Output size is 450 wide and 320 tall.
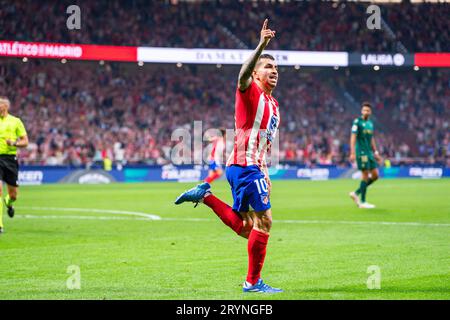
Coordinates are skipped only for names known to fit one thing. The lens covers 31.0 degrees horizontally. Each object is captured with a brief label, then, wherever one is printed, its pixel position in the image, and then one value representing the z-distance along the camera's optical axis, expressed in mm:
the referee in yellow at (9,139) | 15812
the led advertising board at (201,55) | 41812
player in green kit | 21312
